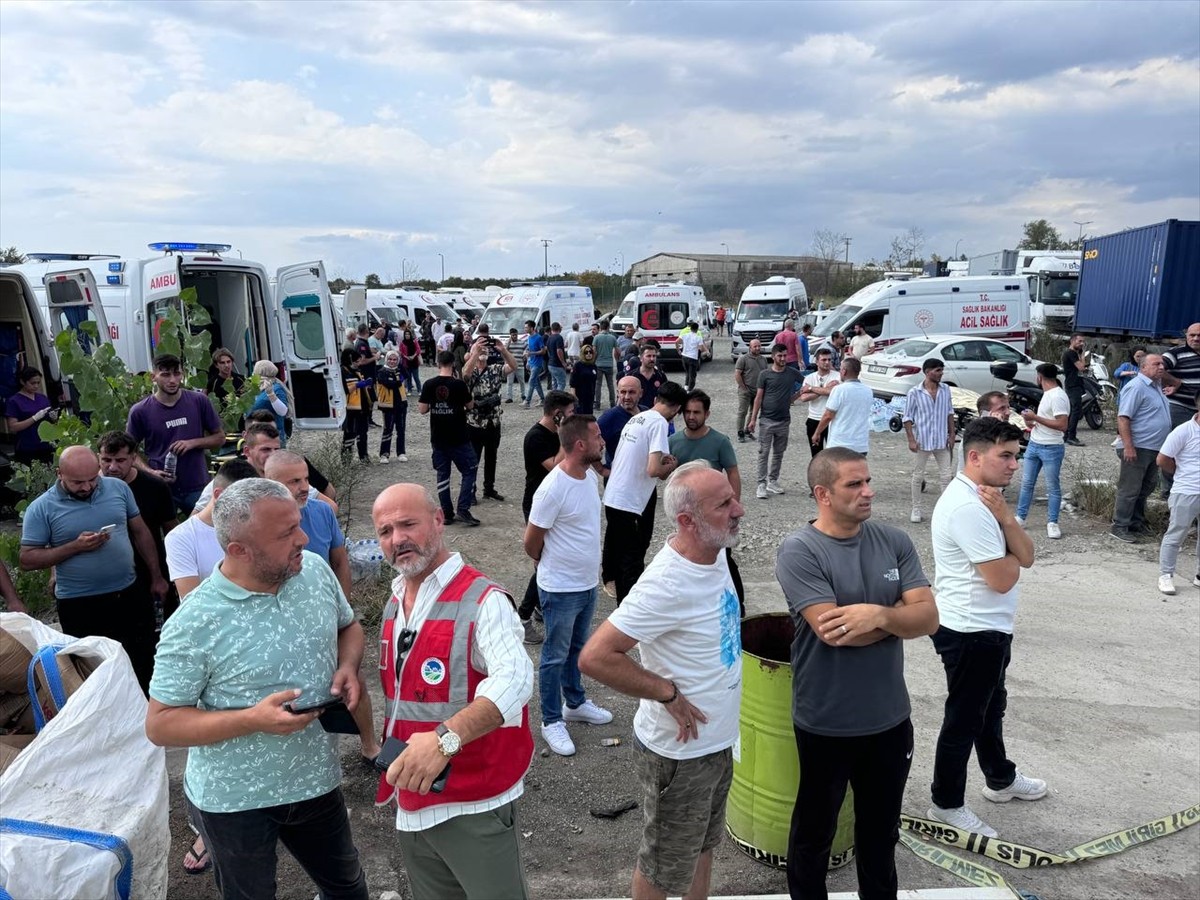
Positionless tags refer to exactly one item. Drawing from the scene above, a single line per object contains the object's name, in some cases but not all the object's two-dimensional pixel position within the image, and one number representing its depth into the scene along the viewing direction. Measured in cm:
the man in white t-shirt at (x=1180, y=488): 675
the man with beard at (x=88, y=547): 418
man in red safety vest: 222
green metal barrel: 337
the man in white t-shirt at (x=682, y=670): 271
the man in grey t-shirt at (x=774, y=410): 1009
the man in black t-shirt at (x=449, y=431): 861
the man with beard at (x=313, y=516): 352
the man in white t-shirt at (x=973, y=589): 358
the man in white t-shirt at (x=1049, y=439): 805
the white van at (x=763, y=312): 2475
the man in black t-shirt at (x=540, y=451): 572
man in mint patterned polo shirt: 232
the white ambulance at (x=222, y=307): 917
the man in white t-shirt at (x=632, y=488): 553
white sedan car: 1561
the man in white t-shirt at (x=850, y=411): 862
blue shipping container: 1677
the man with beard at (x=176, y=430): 610
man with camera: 923
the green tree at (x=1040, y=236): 5372
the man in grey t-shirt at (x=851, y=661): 286
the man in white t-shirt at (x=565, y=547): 438
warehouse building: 5953
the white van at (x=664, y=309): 2373
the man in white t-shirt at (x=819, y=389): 989
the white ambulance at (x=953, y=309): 1944
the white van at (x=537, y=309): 2295
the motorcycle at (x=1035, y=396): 1447
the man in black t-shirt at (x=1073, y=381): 1330
